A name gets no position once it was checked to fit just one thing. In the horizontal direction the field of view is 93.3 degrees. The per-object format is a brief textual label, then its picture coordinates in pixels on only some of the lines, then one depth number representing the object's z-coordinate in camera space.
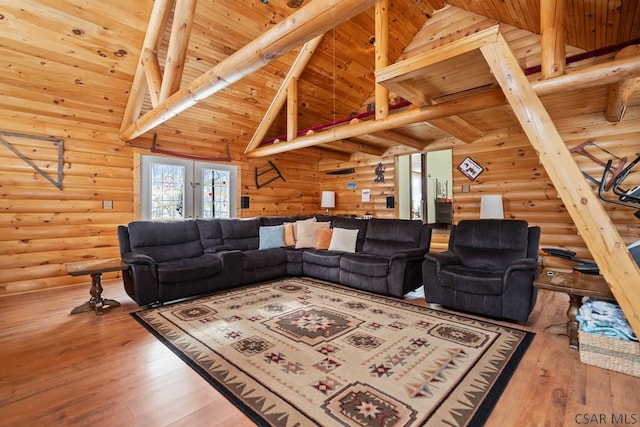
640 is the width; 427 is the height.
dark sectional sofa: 3.48
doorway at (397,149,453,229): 6.54
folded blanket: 2.03
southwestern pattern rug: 1.67
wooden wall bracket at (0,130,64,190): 3.86
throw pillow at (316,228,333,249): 4.79
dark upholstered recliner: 2.82
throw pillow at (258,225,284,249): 4.88
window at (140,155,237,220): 5.11
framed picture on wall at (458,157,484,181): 5.28
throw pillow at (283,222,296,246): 5.09
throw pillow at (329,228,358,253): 4.51
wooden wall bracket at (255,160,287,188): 6.62
